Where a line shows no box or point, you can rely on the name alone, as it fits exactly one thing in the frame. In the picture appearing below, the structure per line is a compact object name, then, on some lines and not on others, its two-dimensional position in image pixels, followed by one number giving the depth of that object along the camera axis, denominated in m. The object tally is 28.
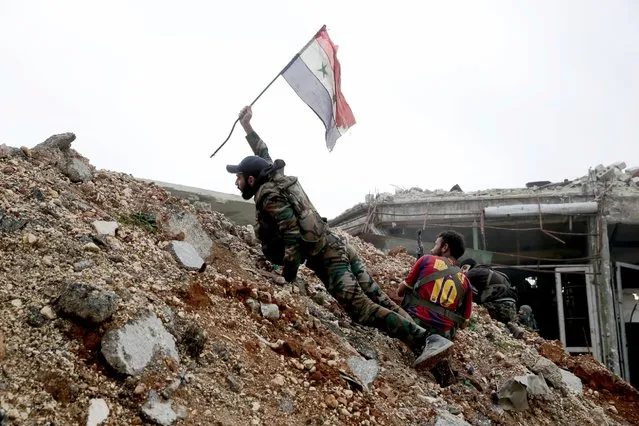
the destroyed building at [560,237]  11.13
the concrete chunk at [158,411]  2.89
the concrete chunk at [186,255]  4.62
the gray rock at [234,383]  3.36
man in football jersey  5.13
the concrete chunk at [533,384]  5.22
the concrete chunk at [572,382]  5.82
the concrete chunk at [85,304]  3.21
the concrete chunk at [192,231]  5.20
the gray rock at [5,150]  5.08
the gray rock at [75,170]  5.37
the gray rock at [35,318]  3.15
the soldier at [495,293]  7.75
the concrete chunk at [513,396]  4.98
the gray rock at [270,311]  4.35
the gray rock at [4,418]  2.48
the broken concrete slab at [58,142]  5.46
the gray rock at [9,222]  3.91
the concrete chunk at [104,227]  4.43
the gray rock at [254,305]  4.37
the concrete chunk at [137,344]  3.09
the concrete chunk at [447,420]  4.05
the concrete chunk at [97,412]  2.73
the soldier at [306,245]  4.82
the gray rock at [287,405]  3.37
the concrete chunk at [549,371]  5.70
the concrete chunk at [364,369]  4.18
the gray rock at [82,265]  3.73
